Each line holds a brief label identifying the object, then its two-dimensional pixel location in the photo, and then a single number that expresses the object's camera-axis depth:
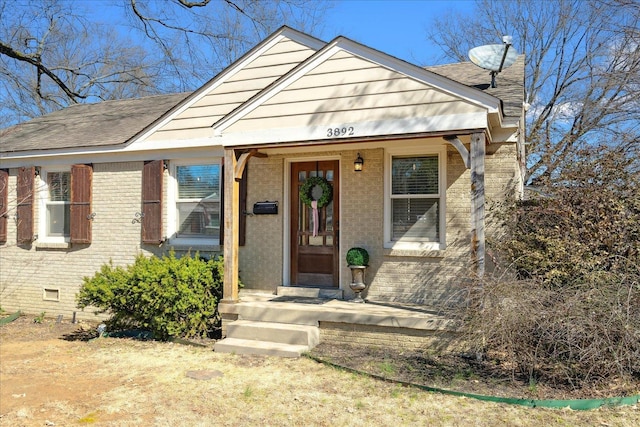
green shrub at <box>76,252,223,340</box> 7.41
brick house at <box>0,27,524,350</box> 6.87
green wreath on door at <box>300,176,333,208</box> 8.56
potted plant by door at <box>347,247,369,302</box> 7.90
